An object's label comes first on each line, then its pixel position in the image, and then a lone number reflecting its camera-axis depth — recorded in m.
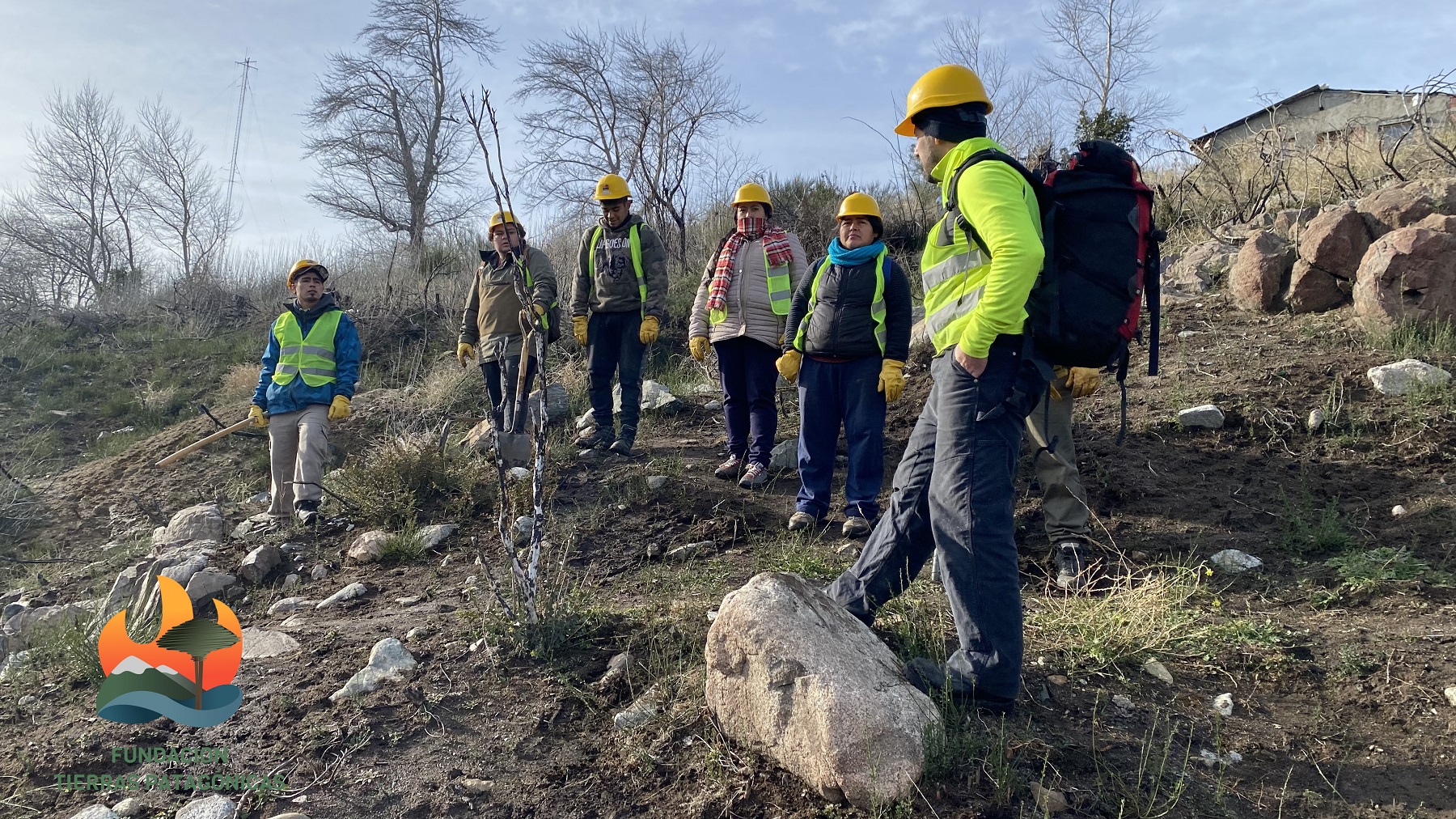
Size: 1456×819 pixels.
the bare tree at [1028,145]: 10.98
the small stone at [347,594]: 3.99
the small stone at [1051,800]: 1.96
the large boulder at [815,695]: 2.00
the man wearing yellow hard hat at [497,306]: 5.91
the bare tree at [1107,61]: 16.59
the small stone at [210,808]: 2.13
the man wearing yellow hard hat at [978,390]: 2.20
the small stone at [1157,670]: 2.59
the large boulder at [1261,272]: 6.16
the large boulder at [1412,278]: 5.13
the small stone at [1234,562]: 3.60
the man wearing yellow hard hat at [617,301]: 5.71
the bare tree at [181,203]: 17.75
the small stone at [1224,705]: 2.41
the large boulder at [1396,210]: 5.84
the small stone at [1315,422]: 4.65
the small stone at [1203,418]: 4.88
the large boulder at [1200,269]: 7.03
